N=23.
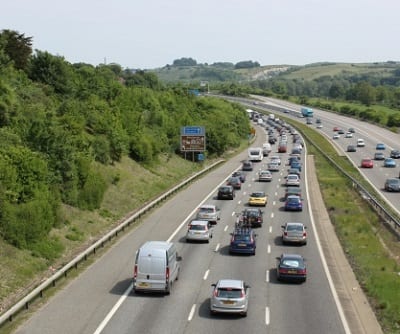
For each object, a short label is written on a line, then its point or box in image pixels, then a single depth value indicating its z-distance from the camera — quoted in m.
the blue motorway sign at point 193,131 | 86.44
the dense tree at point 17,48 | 84.12
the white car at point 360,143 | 129.75
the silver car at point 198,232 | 43.09
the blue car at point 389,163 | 96.44
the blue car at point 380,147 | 122.12
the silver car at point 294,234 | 42.62
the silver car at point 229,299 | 26.83
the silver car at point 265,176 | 78.31
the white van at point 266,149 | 114.81
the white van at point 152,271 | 29.77
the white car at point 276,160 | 91.85
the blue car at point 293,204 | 56.78
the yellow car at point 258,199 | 59.47
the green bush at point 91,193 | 48.31
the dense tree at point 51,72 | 80.25
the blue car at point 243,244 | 39.44
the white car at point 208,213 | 50.41
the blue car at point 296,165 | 88.15
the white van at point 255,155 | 102.06
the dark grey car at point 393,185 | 71.35
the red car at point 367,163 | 95.88
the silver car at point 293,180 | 73.06
